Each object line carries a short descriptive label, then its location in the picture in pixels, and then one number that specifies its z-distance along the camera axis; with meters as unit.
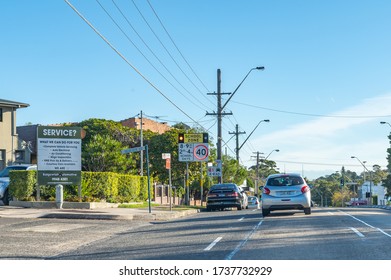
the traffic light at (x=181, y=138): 35.87
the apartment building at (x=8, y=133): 43.31
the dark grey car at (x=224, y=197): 32.91
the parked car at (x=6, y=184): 29.44
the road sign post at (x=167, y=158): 27.01
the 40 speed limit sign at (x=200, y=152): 41.06
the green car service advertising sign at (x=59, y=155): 26.86
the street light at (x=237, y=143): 52.72
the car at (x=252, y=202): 51.73
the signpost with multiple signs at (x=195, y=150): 41.19
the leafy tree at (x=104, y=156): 50.16
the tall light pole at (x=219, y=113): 44.47
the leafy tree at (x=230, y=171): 70.31
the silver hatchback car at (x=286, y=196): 23.02
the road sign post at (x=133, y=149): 25.43
